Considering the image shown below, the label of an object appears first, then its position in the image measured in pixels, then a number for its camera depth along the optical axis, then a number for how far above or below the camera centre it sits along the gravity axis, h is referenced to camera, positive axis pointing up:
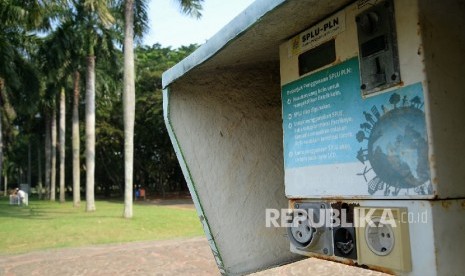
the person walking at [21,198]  25.53 -0.85
